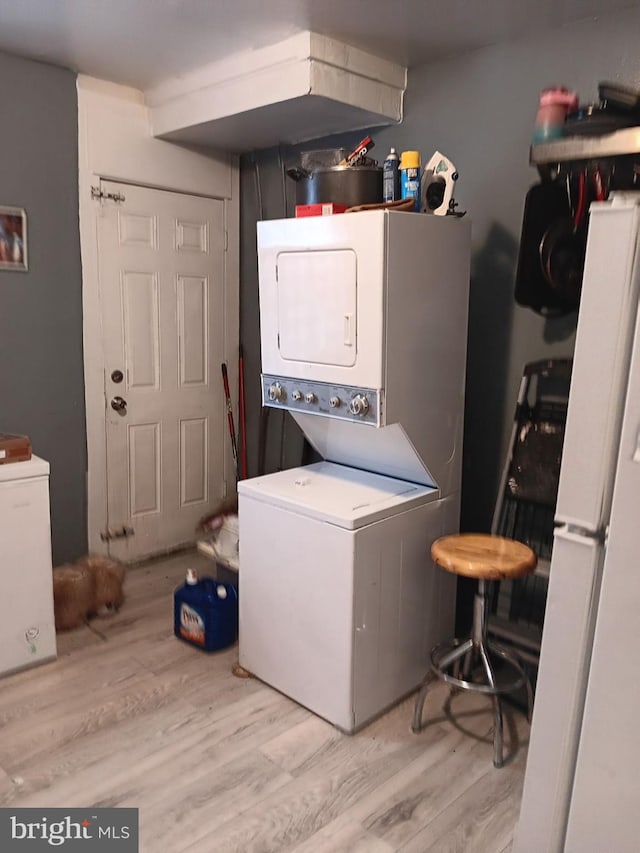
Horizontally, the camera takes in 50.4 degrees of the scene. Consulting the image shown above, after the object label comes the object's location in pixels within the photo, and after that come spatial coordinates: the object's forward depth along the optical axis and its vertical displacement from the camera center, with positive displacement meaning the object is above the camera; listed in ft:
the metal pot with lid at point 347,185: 7.43 +1.20
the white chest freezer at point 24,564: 8.27 -3.41
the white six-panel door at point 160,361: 11.16 -1.23
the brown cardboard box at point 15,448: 8.40 -2.01
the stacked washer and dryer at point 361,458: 7.02 -1.96
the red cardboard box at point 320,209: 7.36 +0.92
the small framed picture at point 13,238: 9.68 +0.65
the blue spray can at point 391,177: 7.48 +1.30
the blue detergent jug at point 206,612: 9.10 -4.28
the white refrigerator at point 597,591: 4.24 -1.87
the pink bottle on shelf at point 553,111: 6.27 +1.75
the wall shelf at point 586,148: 5.33 +1.26
